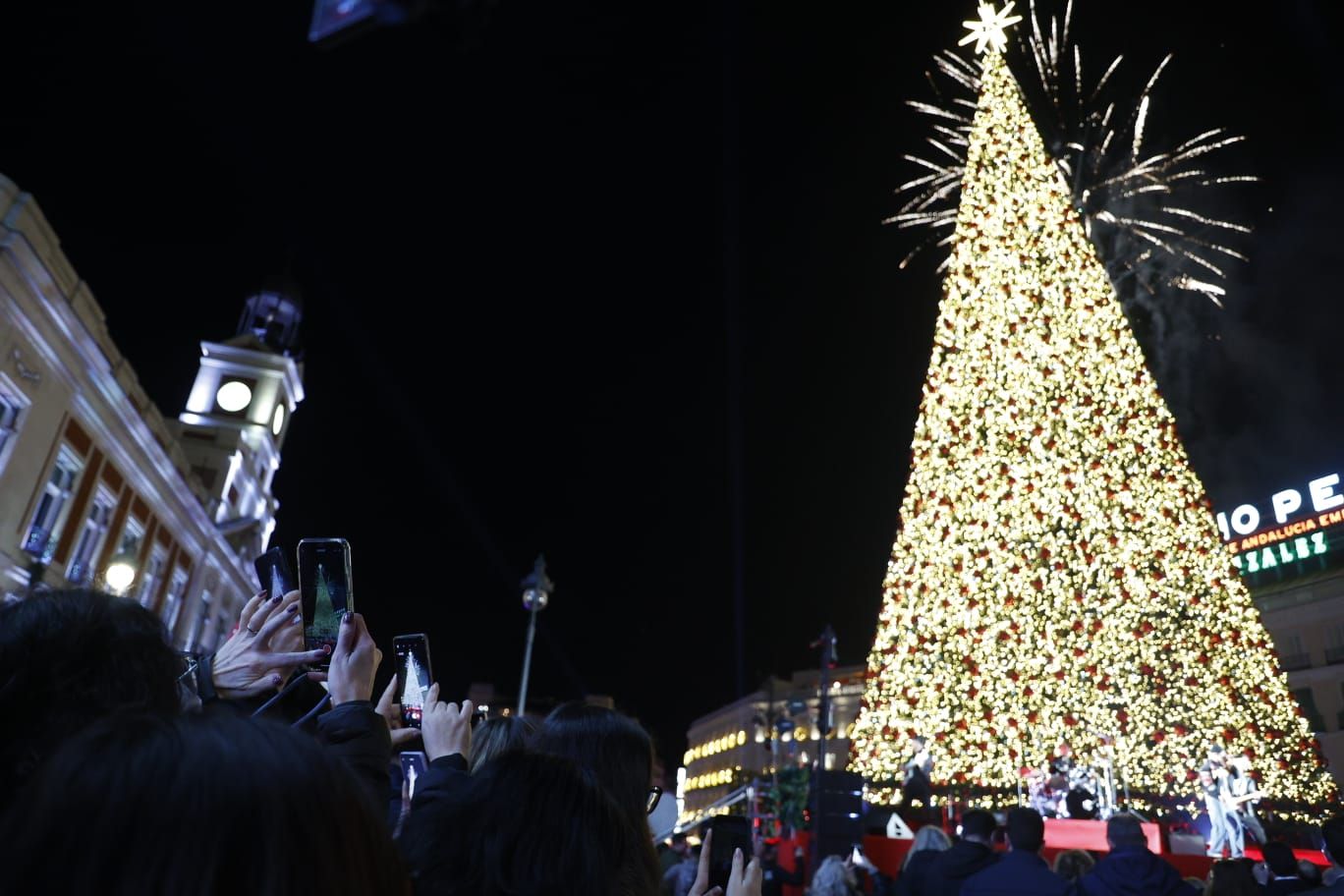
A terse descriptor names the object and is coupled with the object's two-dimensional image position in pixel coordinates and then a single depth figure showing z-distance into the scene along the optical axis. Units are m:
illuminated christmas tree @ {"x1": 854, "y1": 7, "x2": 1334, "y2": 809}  15.01
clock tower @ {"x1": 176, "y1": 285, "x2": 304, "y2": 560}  43.53
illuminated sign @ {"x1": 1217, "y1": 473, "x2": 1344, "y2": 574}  37.69
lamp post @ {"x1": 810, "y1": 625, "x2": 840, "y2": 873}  18.73
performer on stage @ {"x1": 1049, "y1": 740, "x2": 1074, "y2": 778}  14.52
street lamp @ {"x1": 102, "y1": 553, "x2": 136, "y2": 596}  28.00
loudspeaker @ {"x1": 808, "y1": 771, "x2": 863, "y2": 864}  9.84
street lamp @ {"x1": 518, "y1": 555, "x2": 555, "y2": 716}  32.62
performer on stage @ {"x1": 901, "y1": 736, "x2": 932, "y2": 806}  13.61
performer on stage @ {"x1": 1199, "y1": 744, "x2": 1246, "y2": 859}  12.24
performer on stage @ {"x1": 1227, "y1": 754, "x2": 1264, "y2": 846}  12.69
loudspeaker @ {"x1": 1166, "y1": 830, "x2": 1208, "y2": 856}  12.02
